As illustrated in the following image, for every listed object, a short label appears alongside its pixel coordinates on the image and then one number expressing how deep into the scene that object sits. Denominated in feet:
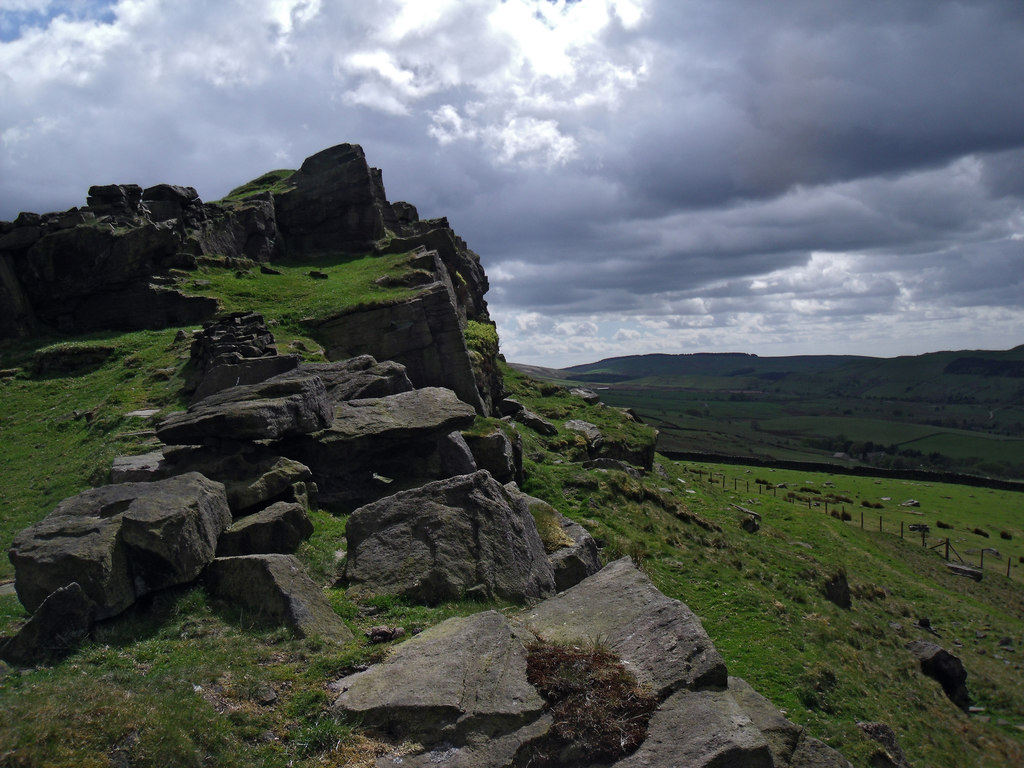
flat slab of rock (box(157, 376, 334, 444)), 51.16
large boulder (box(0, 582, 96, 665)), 31.48
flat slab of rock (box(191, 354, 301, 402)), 73.72
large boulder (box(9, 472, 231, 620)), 34.04
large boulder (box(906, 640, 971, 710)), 72.90
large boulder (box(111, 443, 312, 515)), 47.57
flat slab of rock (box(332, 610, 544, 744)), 26.81
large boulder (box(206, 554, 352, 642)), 34.81
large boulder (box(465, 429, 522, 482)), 71.56
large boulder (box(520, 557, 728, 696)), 29.40
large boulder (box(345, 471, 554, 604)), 40.93
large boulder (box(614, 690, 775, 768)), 24.39
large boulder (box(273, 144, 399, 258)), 172.14
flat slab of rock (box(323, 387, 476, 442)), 58.44
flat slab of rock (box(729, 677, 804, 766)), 27.94
